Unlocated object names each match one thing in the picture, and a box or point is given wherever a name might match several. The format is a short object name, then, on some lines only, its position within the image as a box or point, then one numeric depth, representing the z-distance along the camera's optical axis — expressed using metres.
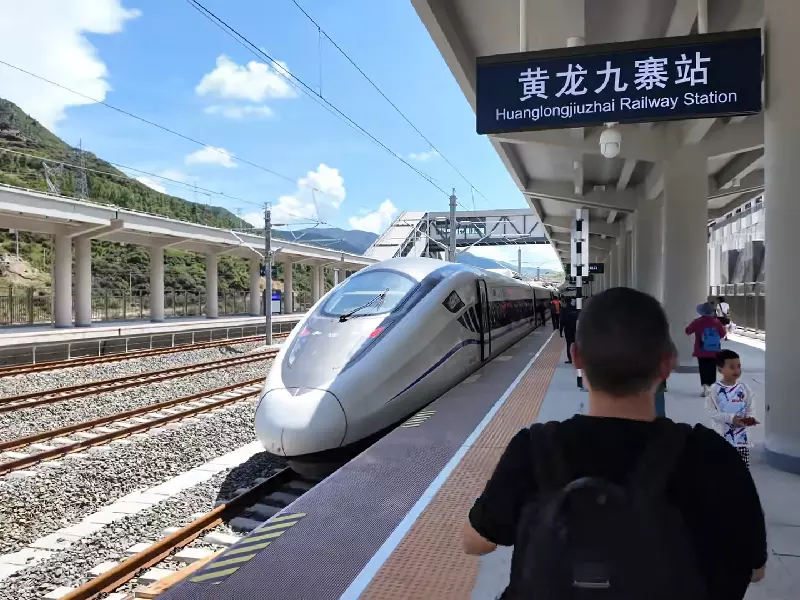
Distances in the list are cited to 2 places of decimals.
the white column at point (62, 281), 26.05
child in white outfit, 4.63
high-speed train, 6.75
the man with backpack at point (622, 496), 1.21
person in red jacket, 8.45
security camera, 8.75
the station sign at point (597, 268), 28.32
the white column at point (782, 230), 5.55
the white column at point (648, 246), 18.39
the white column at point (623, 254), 27.62
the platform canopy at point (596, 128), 8.10
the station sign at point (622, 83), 5.61
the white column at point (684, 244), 12.52
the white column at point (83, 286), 27.22
